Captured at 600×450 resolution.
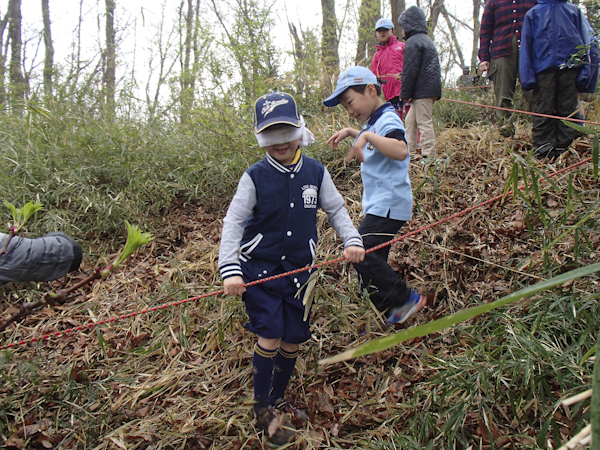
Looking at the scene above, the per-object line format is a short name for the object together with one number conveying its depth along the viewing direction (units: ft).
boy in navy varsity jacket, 6.29
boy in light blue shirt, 7.98
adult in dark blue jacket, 11.85
